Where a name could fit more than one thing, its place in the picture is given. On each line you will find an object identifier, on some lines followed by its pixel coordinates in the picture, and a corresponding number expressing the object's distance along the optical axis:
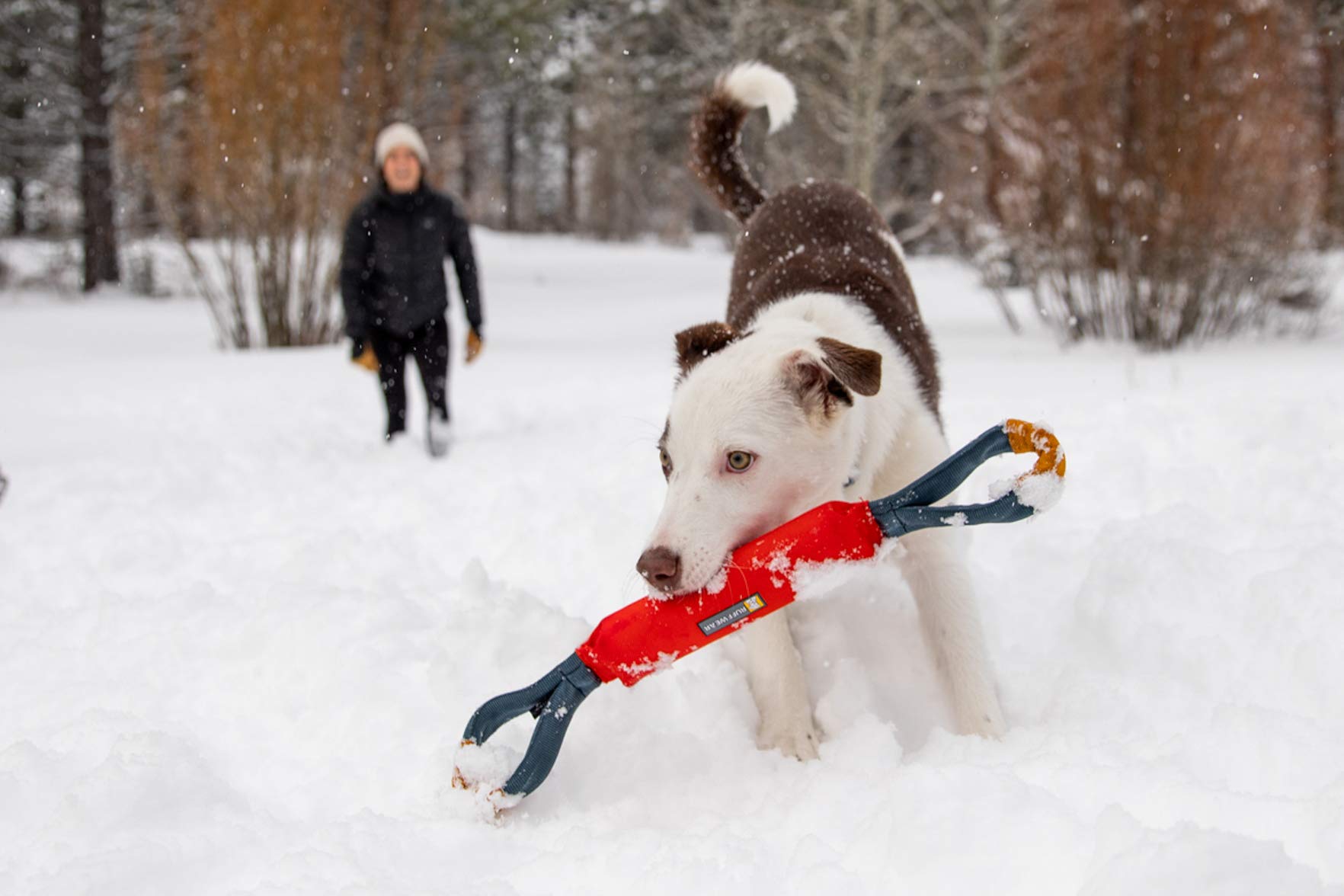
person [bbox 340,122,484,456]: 6.38
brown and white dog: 2.39
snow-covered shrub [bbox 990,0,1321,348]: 7.85
